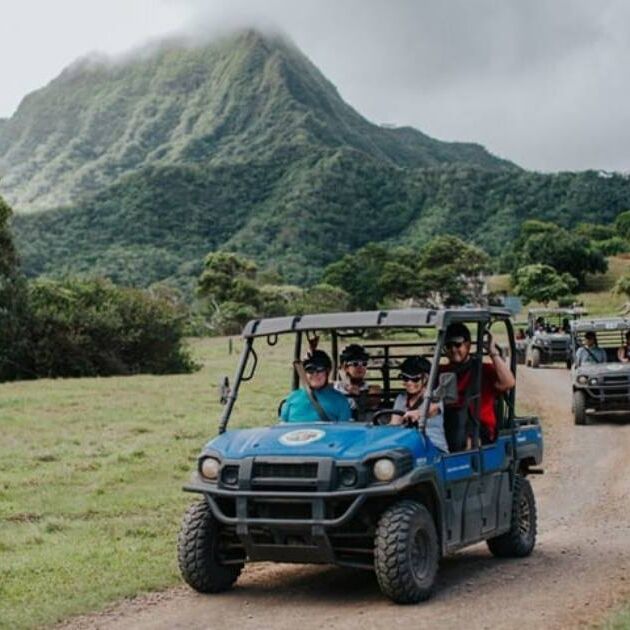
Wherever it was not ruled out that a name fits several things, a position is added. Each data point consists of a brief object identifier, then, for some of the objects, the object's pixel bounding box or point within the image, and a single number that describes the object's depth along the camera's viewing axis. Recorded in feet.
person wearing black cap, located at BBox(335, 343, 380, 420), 34.81
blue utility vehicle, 28.76
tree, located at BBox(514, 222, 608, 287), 362.53
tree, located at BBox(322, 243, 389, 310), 341.41
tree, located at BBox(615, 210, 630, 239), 455.63
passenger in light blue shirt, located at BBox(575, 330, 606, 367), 82.23
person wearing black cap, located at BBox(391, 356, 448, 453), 31.14
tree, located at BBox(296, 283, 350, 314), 282.85
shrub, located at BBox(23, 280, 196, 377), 145.18
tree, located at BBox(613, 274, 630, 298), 304.91
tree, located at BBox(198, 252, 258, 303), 312.09
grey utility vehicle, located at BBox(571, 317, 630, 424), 79.77
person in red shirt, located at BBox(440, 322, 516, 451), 33.01
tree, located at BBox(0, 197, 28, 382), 141.79
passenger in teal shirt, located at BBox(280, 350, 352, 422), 32.71
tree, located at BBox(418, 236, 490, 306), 343.87
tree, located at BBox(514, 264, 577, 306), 325.42
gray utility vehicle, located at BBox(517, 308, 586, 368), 145.59
